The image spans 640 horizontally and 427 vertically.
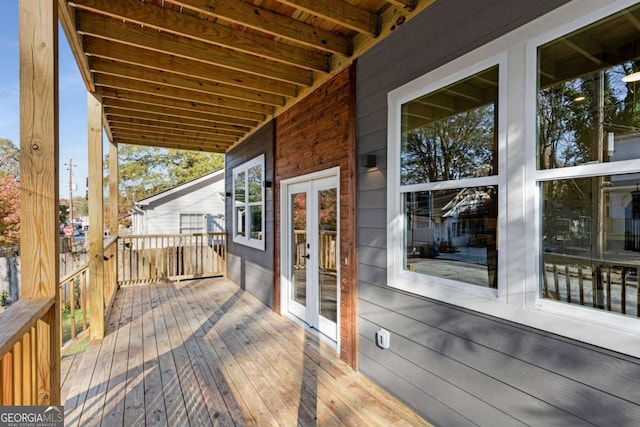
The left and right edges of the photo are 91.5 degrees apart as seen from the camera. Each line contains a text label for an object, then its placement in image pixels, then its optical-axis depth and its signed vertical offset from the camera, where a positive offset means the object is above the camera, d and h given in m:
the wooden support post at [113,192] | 5.78 +0.37
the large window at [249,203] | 5.39 +0.16
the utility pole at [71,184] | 16.62 +1.58
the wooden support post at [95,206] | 3.77 +0.07
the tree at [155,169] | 19.42 +2.74
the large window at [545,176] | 1.38 +0.18
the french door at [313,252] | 3.59 -0.53
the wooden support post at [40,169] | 1.58 +0.22
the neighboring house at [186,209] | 12.66 +0.11
